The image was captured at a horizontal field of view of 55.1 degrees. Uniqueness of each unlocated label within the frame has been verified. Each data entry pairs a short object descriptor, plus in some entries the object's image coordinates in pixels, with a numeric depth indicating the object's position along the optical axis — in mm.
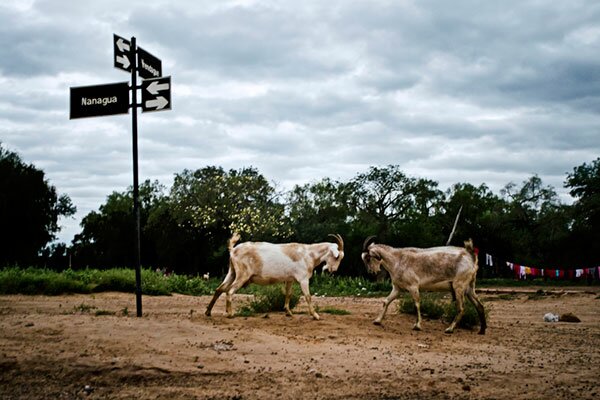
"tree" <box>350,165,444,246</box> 43875
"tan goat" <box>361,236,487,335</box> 10984
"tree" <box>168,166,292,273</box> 38969
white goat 11062
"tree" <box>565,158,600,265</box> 39750
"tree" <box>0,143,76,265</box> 41625
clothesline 33469
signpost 10531
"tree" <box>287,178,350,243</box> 46062
